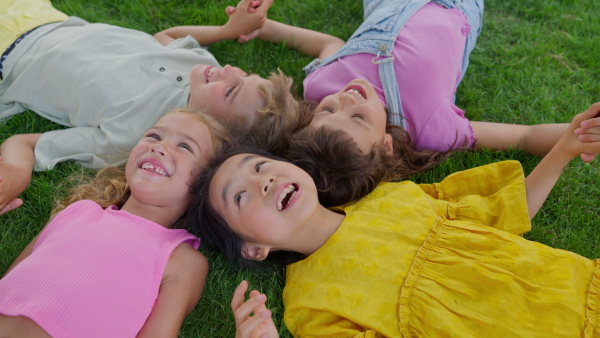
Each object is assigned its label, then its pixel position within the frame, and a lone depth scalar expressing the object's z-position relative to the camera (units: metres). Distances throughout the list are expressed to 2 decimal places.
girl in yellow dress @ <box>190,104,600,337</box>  1.86
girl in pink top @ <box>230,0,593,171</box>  2.54
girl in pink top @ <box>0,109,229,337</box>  1.81
